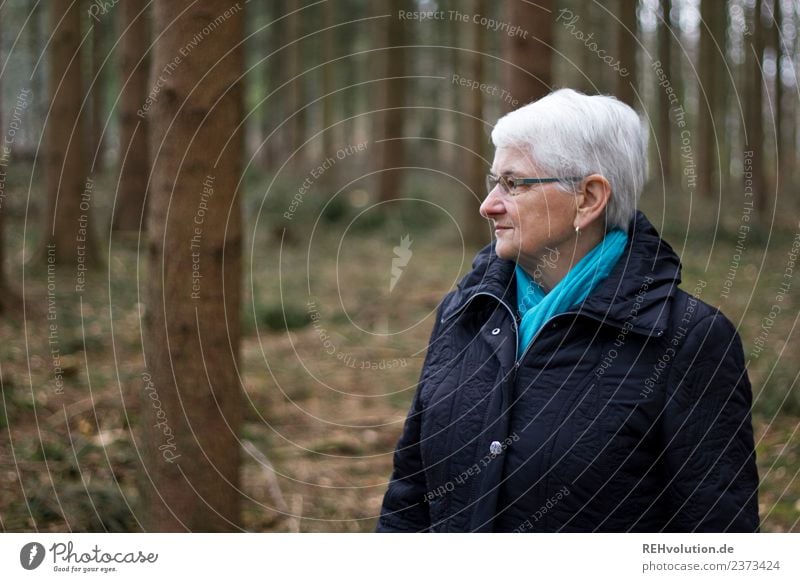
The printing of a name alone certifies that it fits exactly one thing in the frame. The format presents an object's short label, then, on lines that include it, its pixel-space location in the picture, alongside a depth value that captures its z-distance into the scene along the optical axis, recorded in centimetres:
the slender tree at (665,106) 1641
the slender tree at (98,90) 1567
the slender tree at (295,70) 1900
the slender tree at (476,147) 1227
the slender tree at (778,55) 1423
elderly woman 205
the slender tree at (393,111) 1479
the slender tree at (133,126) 1045
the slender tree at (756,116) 1198
